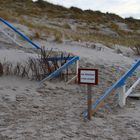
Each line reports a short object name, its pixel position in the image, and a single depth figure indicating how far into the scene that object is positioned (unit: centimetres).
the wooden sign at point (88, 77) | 479
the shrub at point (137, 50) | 1427
